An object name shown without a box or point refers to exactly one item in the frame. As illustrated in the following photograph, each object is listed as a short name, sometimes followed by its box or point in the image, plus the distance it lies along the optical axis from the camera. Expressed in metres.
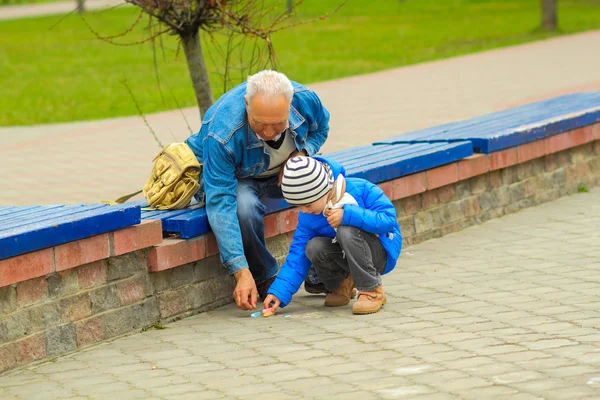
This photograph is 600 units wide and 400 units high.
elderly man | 9.98
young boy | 10.04
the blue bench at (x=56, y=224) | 8.94
